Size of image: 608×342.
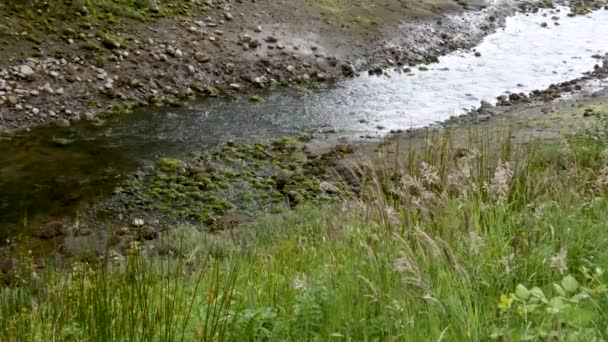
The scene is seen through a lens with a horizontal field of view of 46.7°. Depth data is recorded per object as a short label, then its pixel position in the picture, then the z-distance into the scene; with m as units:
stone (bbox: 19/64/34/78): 13.30
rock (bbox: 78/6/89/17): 15.39
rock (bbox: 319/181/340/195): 10.57
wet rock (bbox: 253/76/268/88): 15.96
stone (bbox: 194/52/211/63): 15.84
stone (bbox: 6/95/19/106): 12.66
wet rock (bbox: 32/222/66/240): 8.68
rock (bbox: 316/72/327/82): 16.95
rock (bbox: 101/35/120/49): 14.98
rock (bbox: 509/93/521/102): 16.39
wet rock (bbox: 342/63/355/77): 17.73
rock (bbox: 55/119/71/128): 12.61
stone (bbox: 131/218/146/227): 9.30
